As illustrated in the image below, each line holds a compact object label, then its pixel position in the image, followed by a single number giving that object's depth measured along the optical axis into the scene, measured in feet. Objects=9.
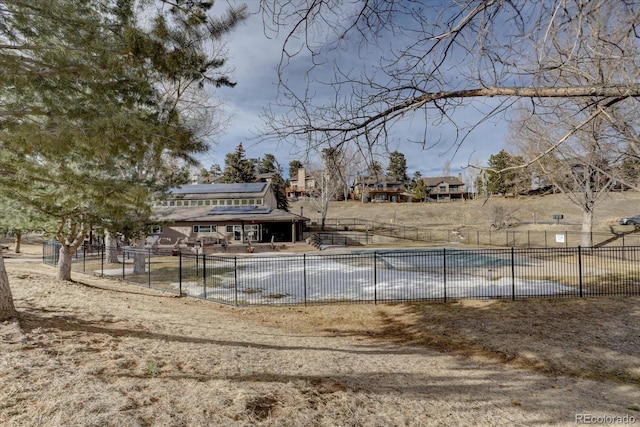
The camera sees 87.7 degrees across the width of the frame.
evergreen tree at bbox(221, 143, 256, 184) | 195.52
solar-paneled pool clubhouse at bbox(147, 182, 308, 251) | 103.96
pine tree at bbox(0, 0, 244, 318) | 17.07
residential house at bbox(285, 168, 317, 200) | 231.50
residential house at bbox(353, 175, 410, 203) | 228.22
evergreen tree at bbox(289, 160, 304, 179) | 270.46
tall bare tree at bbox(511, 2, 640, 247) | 10.25
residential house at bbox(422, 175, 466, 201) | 264.31
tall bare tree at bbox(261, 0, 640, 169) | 9.62
